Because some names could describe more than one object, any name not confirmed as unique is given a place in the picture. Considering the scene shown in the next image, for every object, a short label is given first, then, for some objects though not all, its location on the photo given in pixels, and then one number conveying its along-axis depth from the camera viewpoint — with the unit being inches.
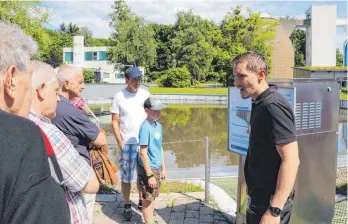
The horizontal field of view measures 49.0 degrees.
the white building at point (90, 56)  2326.5
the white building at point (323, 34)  2006.6
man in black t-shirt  99.1
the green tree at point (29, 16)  1082.7
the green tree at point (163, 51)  2068.7
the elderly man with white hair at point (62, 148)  76.7
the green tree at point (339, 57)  3022.9
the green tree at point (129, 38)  1772.9
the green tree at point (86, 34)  3215.8
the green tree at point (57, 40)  2713.6
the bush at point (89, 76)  1511.1
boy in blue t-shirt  171.9
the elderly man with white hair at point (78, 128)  126.4
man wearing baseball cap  195.5
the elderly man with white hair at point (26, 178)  37.6
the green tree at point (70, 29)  3461.6
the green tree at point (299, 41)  3041.3
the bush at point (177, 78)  1651.6
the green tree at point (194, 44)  1843.0
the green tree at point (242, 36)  1647.4
